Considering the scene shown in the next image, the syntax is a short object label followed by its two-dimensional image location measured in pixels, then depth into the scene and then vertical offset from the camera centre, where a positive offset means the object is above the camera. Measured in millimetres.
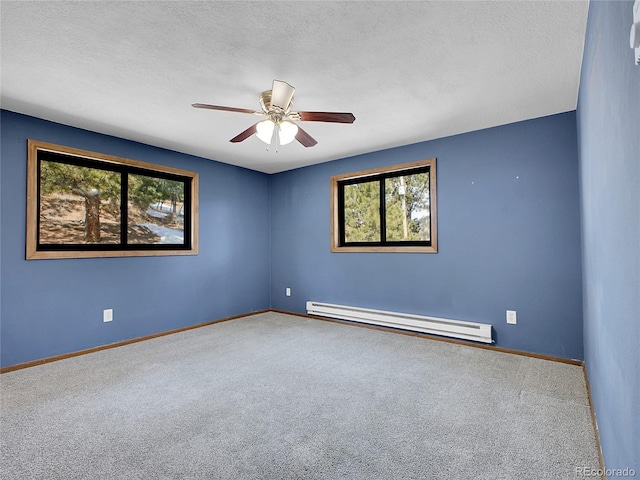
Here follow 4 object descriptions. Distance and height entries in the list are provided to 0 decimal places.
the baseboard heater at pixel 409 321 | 3375 -879
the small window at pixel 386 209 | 3910 +470
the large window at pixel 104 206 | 3113 +465
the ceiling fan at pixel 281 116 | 2311 +982
